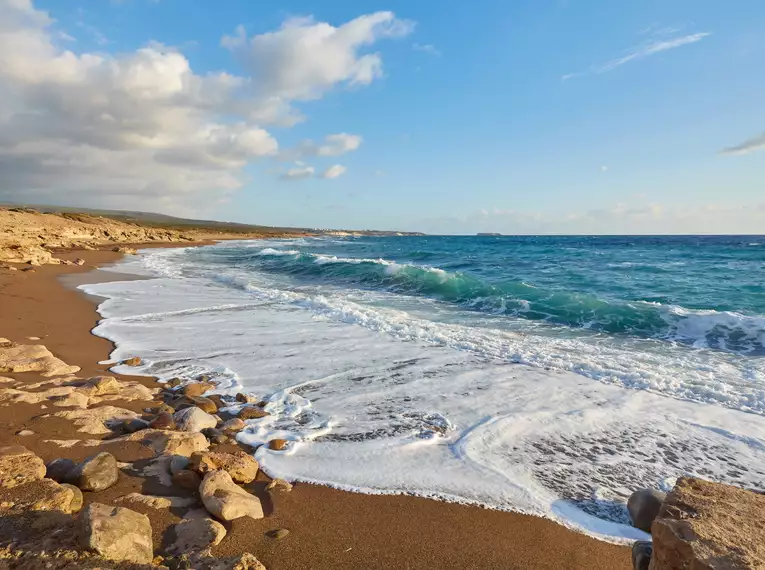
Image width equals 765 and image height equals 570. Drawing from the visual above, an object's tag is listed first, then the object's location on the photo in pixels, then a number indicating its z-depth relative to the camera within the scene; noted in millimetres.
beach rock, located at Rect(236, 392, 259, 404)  5041
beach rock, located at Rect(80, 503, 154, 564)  2158
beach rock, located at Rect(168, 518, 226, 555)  2479
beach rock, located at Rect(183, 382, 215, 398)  5126
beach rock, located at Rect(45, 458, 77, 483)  2955
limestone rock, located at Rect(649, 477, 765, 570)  1832
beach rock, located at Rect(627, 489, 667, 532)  3039
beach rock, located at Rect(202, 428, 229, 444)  4020
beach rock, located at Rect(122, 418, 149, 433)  3973
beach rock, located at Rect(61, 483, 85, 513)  2631
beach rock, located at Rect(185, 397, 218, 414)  4688
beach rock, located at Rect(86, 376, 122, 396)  4852
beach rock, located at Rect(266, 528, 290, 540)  2721
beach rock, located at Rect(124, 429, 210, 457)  3605
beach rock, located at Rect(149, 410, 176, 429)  4047
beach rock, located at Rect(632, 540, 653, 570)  2226
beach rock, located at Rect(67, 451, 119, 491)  2941
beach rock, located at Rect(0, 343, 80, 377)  5336
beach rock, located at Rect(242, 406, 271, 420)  4613
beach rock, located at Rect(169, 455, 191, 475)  3271
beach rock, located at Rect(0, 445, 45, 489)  2728
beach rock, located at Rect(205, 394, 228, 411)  4909
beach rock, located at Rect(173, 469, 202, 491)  3123
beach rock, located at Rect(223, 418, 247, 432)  4278
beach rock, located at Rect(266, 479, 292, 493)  3270
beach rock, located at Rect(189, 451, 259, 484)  3217
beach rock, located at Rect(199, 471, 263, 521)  2797
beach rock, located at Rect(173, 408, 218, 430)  4152
